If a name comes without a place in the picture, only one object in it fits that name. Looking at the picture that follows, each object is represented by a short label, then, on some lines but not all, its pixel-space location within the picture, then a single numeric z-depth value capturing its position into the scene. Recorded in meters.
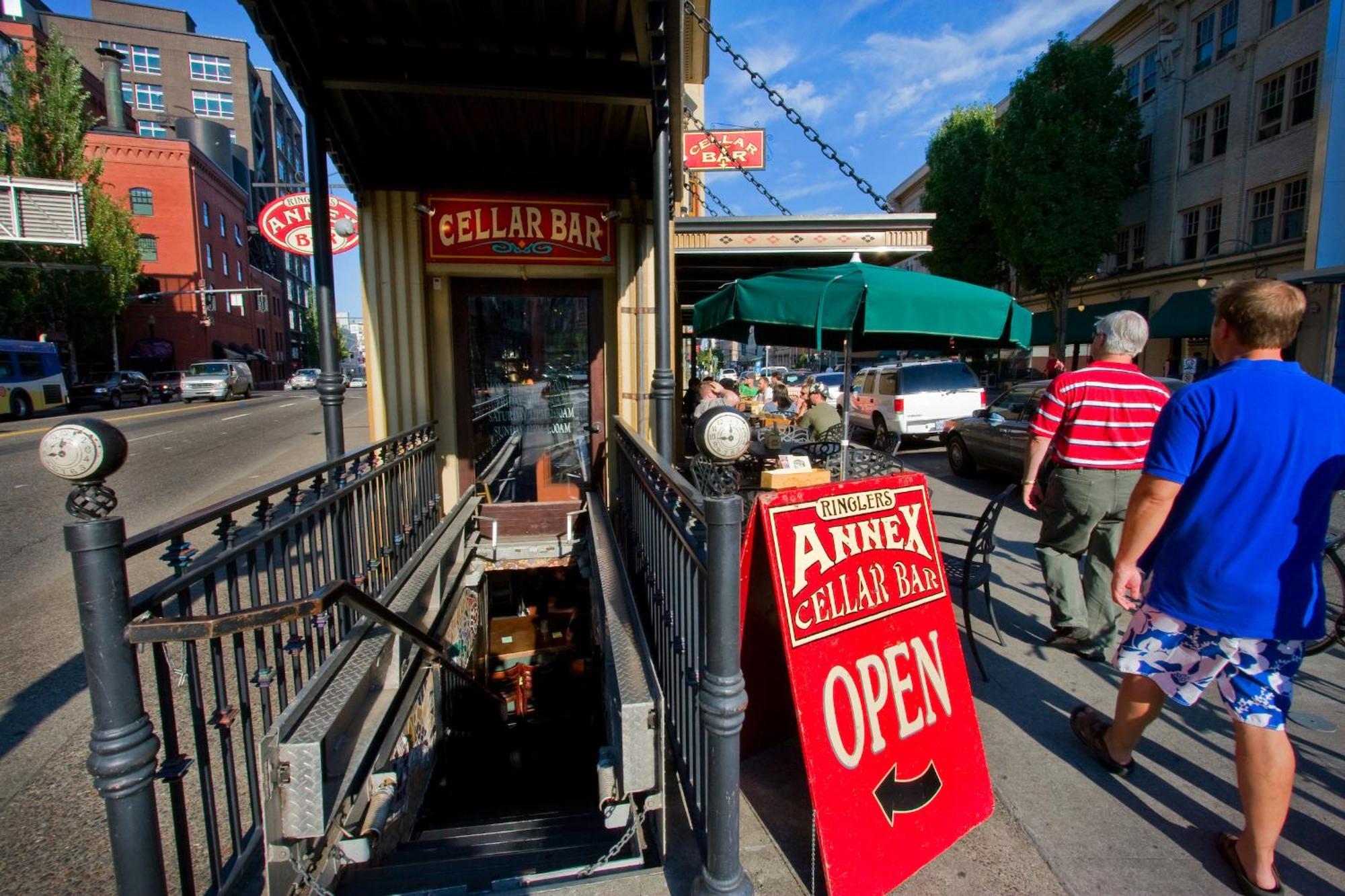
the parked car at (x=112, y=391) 25.88
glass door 6.12
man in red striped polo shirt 3.63
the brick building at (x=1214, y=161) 17.12
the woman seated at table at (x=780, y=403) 14.84
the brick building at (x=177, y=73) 49.56
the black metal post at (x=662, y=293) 4.43
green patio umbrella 4.25
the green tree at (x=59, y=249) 23.38
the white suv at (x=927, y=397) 12.75
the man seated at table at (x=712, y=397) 7.94
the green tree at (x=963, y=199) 28.09
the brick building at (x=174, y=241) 36.72
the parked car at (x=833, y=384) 18.18
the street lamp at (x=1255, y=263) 18.72
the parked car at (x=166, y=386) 30.17
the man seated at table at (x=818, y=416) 7.96
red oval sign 7.89
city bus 20.25
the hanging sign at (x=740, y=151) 11.21
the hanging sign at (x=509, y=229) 5.45
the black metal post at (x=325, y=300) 4.27
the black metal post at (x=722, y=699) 1.79
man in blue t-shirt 2.02
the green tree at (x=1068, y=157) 21.86
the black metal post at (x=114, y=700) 1.54
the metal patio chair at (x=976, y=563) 3.54
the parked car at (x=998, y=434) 8.62
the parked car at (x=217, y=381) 30.39
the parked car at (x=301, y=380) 47.62
